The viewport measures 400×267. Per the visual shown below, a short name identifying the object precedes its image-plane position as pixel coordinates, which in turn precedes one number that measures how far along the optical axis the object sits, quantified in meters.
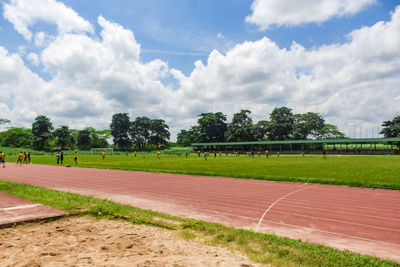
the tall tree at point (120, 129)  98.38
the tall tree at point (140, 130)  100.56
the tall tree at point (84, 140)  95.61
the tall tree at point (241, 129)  87.26
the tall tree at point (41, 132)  89.31
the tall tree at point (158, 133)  101.44
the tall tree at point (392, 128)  68.25
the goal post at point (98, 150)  77.98
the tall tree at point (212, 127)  96.81
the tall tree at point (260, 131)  85.79
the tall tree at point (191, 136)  108.64
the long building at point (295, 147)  56.91
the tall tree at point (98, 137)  99.19
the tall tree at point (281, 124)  81.12
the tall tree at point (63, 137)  90.94
